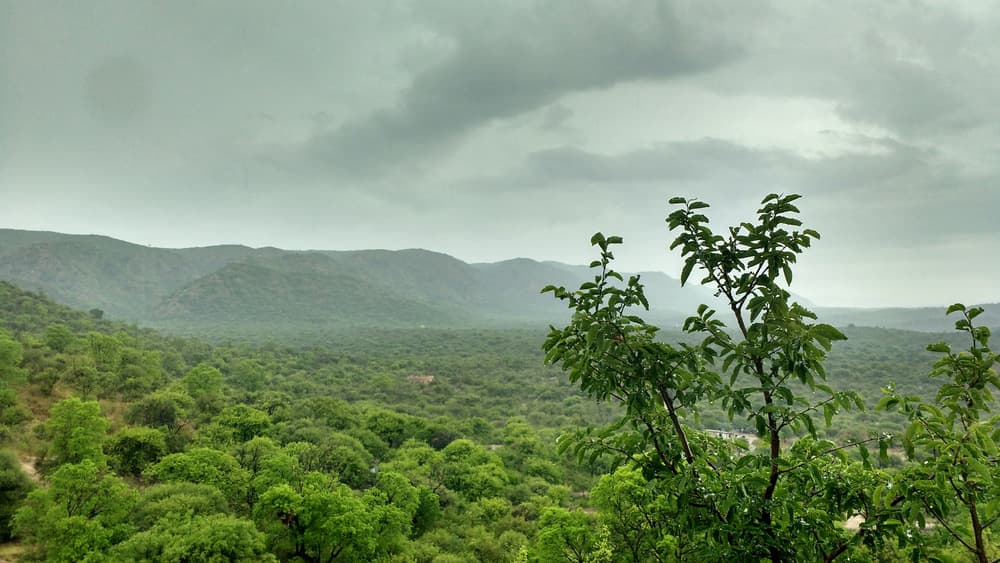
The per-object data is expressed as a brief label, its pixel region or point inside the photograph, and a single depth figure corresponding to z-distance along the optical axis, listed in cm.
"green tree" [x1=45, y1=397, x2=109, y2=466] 3019
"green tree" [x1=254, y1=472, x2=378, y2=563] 2398
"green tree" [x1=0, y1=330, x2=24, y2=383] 4072
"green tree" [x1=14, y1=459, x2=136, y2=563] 2084
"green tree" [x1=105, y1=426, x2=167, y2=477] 3422
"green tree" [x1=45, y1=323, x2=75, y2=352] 5644
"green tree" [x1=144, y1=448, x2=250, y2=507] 2910
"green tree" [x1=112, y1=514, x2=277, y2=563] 1886
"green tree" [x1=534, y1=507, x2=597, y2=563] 2166
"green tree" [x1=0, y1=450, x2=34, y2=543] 2495
